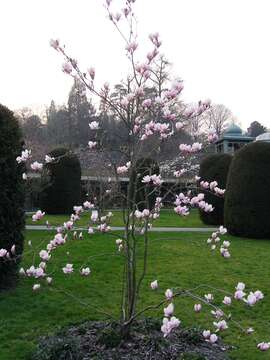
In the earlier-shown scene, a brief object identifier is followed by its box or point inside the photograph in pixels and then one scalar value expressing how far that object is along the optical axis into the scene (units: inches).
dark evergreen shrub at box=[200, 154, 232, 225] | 583.5
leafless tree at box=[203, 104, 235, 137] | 2062.6
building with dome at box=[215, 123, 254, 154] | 1652.3
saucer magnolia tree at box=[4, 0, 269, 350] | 147.7
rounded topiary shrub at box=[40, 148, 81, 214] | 705.0
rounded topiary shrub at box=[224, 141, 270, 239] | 457.4
